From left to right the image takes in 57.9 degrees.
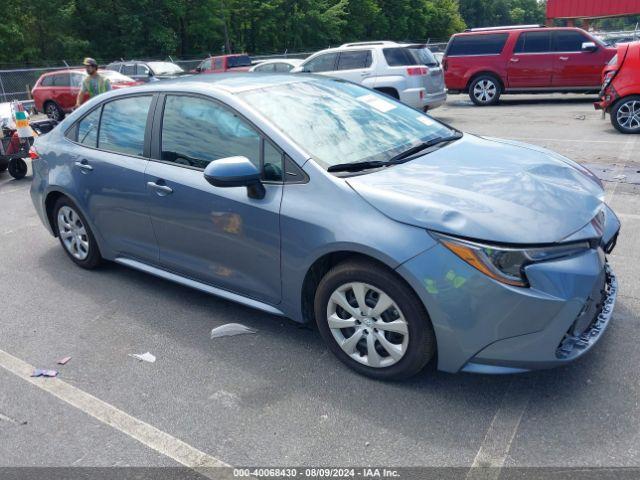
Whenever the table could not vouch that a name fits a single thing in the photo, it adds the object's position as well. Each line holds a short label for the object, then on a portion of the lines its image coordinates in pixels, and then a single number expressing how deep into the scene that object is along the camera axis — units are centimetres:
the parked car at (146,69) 2180
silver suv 1209
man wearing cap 912
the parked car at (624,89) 934
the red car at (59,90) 1719
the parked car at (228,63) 2073
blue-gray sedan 270
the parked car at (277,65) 1628
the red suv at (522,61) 1361
